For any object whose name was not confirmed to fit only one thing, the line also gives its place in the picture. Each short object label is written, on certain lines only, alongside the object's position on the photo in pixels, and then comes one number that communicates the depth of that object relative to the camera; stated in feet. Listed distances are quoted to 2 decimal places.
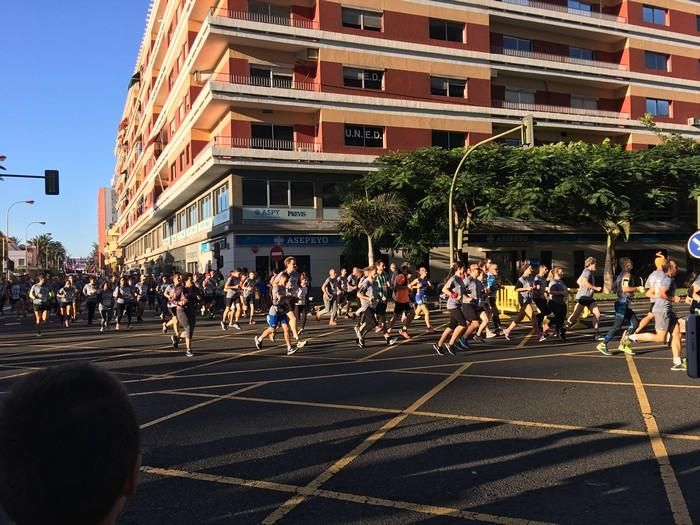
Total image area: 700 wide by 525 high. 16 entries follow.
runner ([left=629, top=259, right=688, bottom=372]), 29.04
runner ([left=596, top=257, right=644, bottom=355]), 34.20
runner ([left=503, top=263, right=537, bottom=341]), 41.96
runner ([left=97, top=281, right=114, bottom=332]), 57.36
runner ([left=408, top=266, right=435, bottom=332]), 48.07
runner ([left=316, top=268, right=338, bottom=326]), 56.24
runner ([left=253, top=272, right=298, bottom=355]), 36.88
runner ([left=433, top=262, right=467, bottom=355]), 35.50
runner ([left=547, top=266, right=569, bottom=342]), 39.94
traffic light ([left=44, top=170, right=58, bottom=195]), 76.18
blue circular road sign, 39.11
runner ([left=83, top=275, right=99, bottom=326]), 62.64
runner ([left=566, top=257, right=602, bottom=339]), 38.42
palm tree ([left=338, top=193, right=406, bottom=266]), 79.56
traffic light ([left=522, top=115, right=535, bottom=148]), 57.47
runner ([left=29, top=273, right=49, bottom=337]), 53.01
